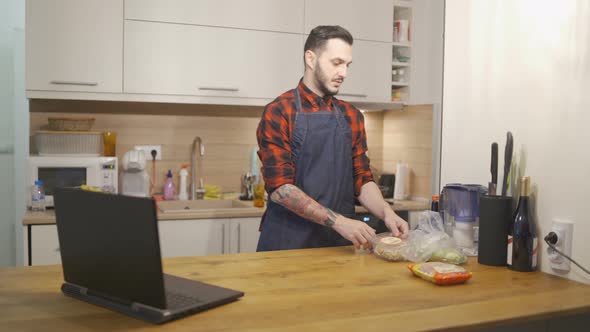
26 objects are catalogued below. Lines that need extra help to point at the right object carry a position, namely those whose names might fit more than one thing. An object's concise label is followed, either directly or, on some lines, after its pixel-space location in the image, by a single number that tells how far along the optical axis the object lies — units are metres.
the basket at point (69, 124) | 3.20
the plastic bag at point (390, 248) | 1.75
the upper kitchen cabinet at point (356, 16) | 3.59
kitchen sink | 3.48
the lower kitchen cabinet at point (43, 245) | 2.86
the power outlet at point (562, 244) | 1.63
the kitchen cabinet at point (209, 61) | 3.22
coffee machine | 3.37
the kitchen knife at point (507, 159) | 1.75
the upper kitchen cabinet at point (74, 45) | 3.04
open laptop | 1.13
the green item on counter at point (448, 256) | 1.72
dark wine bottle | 1.67
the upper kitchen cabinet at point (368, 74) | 3.70
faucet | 3.67
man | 2.21
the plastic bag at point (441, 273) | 1.49
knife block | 1.72
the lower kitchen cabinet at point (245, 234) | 3.24
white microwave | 3.06
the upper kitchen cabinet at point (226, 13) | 3.22
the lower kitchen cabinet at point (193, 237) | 3.11
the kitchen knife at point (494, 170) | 1.77
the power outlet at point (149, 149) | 3.61
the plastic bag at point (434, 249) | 1.73
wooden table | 1.17
